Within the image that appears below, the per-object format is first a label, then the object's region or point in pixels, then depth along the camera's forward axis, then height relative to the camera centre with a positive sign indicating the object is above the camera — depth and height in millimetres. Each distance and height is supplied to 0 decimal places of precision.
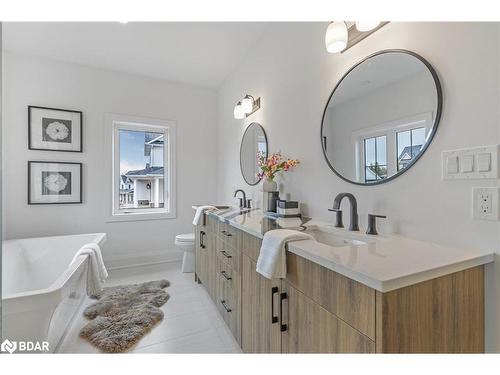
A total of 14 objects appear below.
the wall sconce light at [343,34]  1277 +850
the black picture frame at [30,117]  2727 +793
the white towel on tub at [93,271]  1912 -665
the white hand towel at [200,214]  2543 -273
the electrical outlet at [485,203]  886 -56
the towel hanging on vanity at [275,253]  1099 -303
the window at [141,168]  3240 +274
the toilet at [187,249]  2988 -761
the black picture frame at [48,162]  2723 +132
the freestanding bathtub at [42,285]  1287 -691
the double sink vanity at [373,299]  723 -384
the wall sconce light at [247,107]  2566 +870
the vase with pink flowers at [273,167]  1941 +172
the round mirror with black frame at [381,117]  1105 +378
